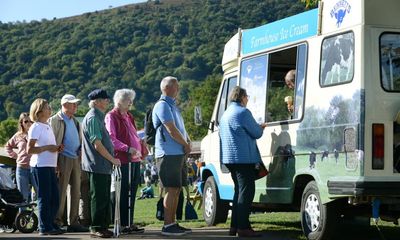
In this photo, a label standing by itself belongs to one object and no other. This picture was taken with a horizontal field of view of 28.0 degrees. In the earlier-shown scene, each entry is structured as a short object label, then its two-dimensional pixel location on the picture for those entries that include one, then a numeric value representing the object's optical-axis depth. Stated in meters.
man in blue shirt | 9.88
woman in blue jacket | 9.78
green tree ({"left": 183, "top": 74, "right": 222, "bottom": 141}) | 88.50
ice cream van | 8.26
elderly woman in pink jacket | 10.45
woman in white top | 10.30
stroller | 11.15
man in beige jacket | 11.11
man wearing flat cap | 9.61
